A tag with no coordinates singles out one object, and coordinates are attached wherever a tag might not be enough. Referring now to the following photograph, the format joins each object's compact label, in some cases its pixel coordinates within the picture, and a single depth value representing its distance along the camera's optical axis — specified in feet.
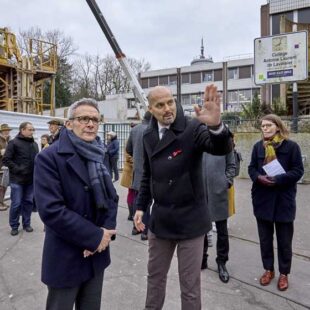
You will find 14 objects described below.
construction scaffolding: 51.01
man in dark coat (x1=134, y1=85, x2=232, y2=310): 7.79
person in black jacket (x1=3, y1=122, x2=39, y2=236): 17.99
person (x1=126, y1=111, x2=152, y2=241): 16.24
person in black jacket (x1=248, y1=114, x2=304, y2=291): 11.09
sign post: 37.70
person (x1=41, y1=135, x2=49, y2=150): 25.36
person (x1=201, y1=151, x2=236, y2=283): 12.32
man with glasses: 6.46
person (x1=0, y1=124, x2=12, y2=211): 22.39
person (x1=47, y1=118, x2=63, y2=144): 20.77
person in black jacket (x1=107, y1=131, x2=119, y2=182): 36.21
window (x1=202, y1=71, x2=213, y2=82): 164.55
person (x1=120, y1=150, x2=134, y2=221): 17.88
